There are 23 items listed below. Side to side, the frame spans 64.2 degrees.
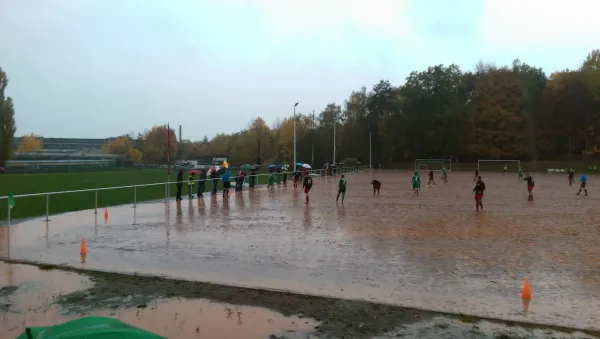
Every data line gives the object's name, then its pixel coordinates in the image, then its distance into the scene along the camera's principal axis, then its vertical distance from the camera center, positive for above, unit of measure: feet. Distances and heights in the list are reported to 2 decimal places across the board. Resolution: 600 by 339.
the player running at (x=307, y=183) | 70.17 -3.60
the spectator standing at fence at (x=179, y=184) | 67.14 -3.51
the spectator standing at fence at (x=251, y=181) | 97.51 -4.48
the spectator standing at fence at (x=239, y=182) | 87.81 -4.23
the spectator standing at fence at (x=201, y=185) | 74.89 -4.08
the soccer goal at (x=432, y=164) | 259.19 -2.58
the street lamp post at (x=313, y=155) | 281.46 +2.57
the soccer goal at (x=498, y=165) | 242.58 -2.89
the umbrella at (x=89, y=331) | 7.89 -2.93
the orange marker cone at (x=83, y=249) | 29.45 -5.58
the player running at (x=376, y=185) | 88.10 -4.75
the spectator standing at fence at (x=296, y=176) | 103.24 -3.84
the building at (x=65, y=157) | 229.52 +1.49
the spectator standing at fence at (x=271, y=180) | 103.04 -4.55
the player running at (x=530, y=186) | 73.83 -4.12
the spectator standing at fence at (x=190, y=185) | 69.19 -3.81
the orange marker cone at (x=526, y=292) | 20.95 -5.83
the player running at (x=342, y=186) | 69.67 -3.92
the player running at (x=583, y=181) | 84.77 -3.84
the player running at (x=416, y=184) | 90.32 -4.67
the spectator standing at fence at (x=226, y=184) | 76.89 -4.07
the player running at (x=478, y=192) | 58.70 -4.03
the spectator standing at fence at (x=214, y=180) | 78.57 -3.35
